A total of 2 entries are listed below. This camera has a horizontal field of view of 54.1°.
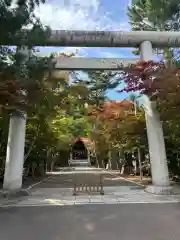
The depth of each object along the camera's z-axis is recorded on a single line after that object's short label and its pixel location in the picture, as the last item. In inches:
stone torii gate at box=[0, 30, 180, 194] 300.5
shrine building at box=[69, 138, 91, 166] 1343.7
